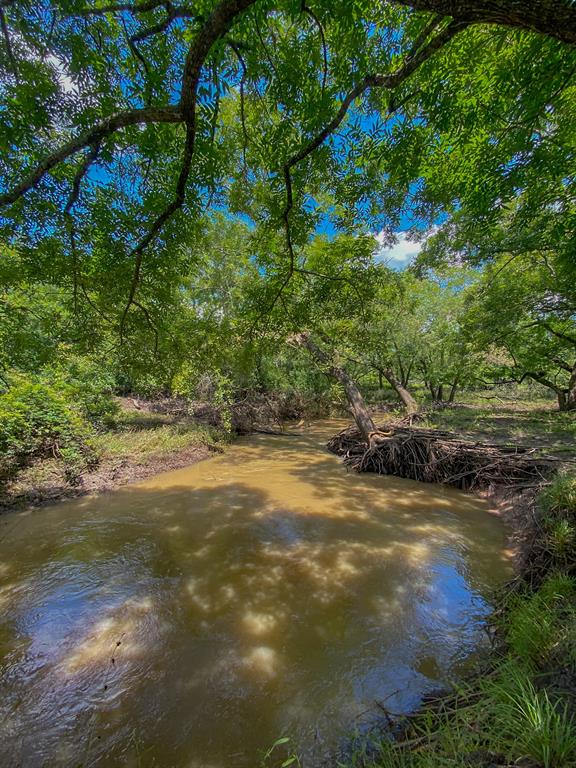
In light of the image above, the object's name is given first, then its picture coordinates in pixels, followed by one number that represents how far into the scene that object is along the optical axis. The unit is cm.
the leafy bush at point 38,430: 576
